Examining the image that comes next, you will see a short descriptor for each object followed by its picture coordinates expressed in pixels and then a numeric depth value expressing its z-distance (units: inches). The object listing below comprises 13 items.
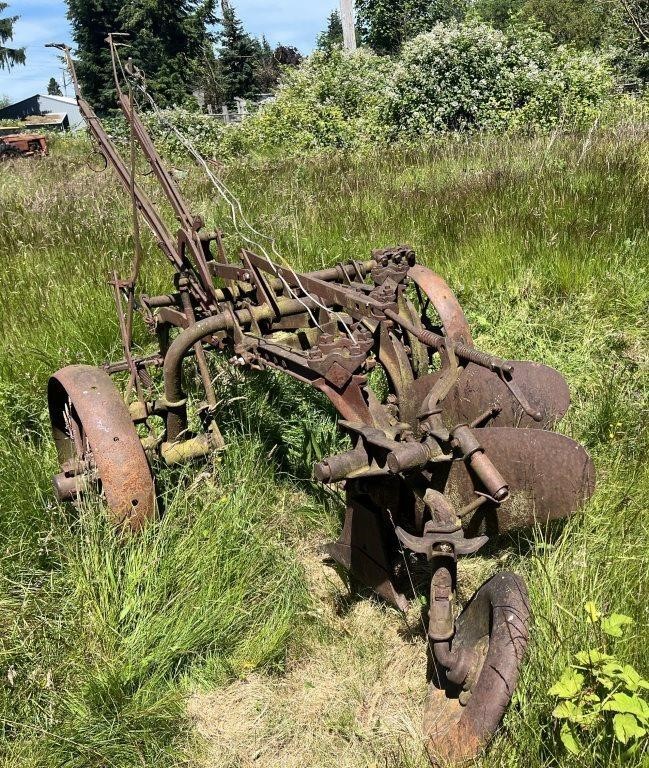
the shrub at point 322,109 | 426.3
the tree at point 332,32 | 2246.8
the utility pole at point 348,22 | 605.0
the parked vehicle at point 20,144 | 589.2
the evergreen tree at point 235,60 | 1347.2
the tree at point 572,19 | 1183.6
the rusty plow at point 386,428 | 63.9
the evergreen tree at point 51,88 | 3425.2
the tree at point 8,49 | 1945.4
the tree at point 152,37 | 1421.0
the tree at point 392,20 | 1338.6
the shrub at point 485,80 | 392.2
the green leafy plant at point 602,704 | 51.7
